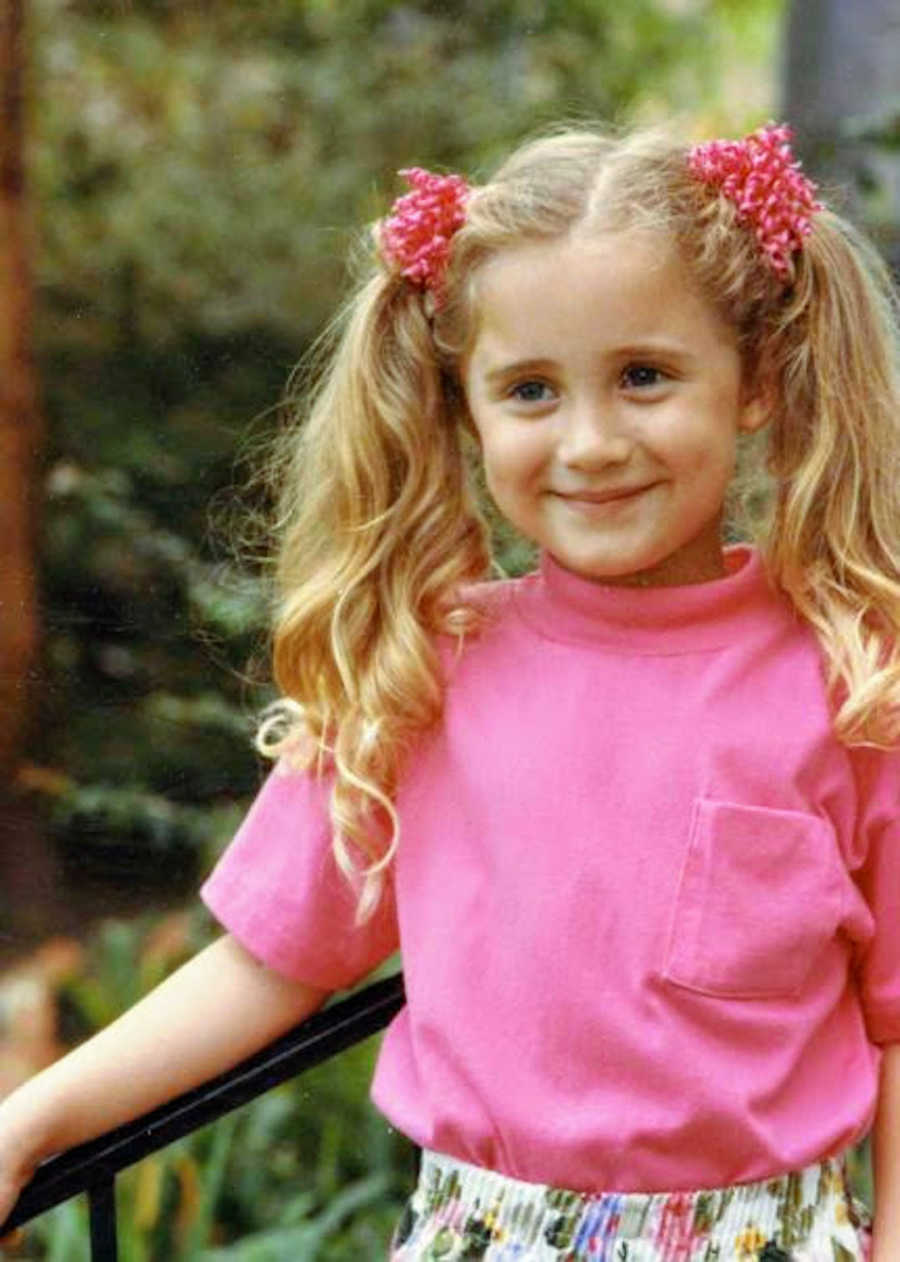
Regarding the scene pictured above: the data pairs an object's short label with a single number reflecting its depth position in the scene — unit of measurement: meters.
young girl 2.05
